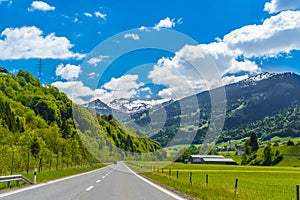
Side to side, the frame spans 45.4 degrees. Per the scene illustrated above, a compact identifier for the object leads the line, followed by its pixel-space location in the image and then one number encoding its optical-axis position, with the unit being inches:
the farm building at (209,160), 6386.8
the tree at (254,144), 6919.3
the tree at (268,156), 5644.7
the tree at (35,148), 1486.2
